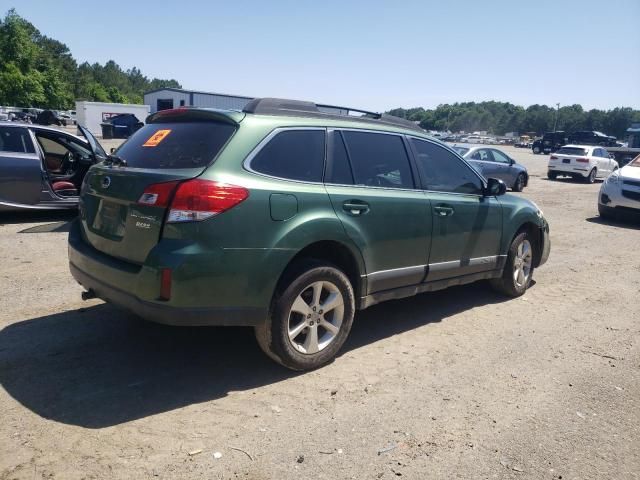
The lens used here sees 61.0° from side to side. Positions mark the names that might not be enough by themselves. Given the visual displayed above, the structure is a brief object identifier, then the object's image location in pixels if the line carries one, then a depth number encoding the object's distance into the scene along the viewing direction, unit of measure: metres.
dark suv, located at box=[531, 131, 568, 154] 49.19
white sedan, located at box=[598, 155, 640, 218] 11.67
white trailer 43.75
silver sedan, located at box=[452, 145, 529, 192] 16.67
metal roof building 46.66
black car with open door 8.24
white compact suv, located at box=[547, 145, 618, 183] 22.86
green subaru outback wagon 3.31
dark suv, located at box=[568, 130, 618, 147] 43.47
